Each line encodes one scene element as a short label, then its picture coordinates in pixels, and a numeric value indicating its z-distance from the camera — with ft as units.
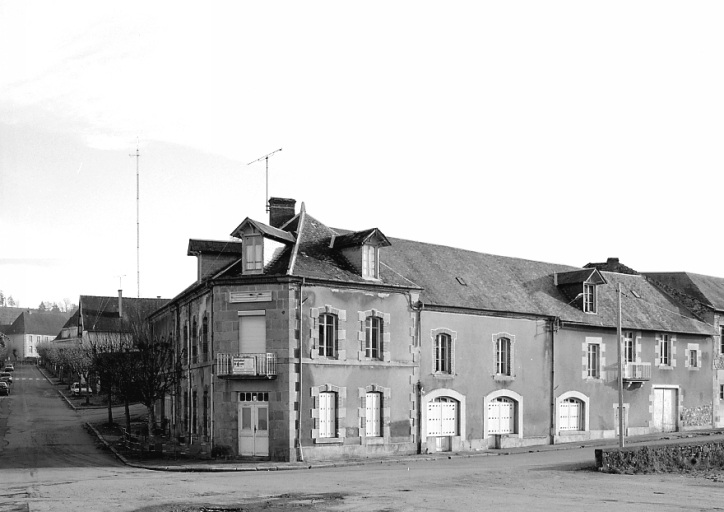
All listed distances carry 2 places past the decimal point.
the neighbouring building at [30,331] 522.47
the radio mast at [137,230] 155.76
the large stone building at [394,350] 105.60
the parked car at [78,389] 236.43
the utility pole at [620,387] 103.96
